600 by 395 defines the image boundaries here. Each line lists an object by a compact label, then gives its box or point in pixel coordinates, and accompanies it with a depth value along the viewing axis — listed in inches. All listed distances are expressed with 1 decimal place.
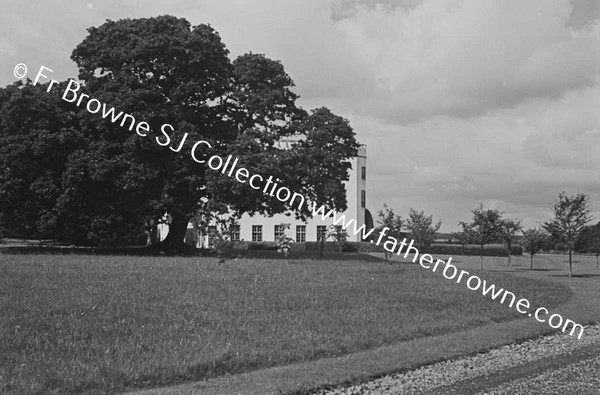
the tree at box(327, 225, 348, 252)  1775.1
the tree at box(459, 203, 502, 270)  1872.5
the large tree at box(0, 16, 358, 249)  1427.2
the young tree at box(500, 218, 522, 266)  1935.3
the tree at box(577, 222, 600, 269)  1710.4
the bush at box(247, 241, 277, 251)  2837.1
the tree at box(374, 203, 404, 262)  1541.6
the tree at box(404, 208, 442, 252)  1877.5
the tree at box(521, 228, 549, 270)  1973.4
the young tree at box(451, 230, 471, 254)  1906.4
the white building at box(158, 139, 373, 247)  3122.5
